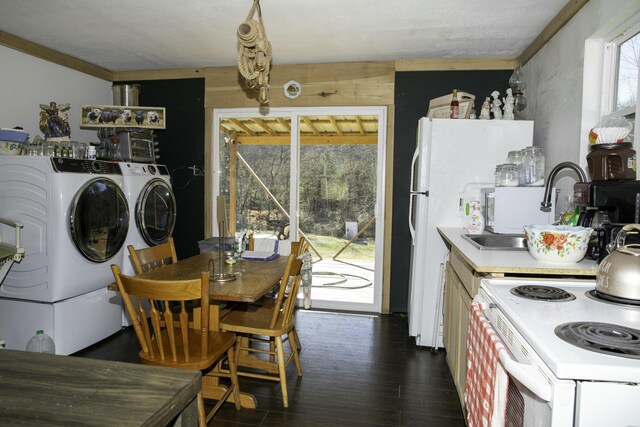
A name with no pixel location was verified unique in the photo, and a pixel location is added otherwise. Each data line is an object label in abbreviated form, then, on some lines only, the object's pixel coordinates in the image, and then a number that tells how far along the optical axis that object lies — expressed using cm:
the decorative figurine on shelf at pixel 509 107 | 328
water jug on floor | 283
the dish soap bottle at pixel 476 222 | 291
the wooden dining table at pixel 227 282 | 207
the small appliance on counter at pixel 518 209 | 271
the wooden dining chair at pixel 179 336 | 181
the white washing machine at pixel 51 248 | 289
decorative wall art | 400
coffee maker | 175
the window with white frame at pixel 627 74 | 229
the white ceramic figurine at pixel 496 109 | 333
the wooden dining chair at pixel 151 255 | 249
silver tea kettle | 137
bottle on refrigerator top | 328
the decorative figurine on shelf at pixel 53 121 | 350
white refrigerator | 321
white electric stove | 91
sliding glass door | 428
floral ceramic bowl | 190
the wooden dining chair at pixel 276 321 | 235
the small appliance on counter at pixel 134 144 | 389
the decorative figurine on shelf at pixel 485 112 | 330
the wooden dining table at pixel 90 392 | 74
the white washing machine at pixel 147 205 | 353
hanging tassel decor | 217
